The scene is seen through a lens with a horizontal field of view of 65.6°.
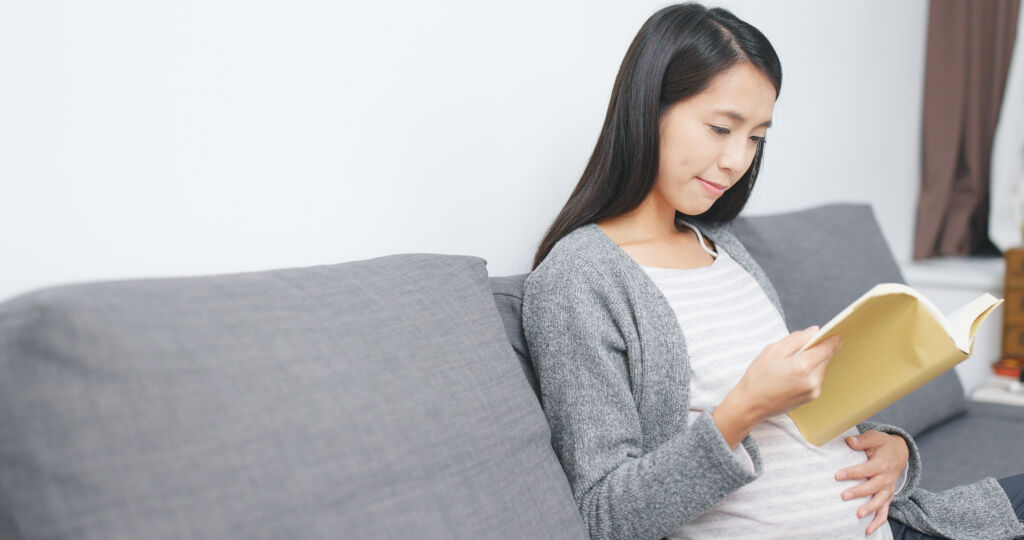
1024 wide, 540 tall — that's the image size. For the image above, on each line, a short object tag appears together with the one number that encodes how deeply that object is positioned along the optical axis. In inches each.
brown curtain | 100.0
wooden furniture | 85.0
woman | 34.4
